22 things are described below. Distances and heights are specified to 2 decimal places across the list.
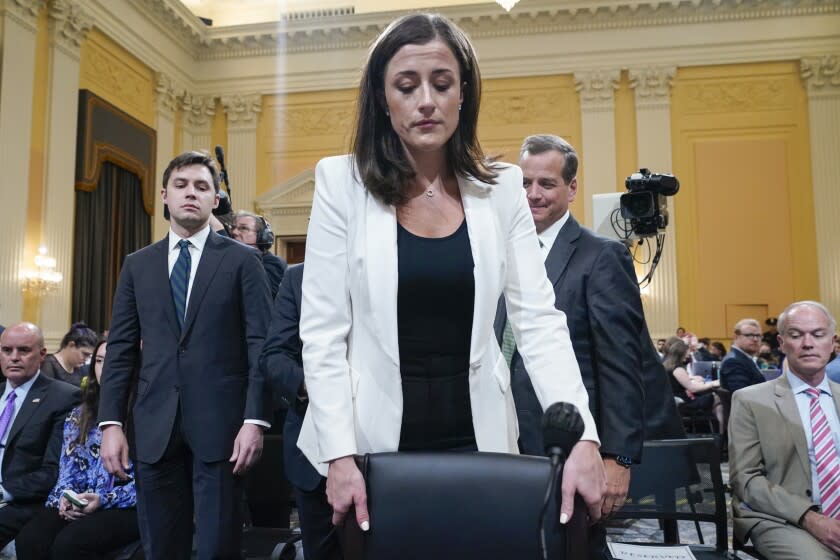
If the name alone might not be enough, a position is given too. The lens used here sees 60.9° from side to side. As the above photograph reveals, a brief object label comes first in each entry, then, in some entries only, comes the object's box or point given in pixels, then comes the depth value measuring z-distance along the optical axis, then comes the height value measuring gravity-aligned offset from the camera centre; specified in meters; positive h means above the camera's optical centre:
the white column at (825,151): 11.02 +2.75
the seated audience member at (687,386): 7.00 -0.57
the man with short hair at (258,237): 3.70 +0.50
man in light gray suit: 2.37 -0.45
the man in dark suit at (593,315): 1.68 +0.04
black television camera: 4.02 +0.72
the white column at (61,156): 8.98 +2.27
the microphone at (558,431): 0.93 -0.13
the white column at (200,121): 12.69 +3.77
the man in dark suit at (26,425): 3.08 -0.42
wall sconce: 8.63 +0.68
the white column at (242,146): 12.62 +3.30
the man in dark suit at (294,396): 2.05 -0.19
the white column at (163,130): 11.57 +3.34
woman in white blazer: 1.16 +0.11
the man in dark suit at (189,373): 2.08 -0.12
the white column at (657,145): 11.29 +2.97
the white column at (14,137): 8.35 +2.34
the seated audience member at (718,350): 9.71 -0.30
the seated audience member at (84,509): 2.66 -0.69
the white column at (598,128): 11.61 +3.30
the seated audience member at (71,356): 5.41 -0.18
